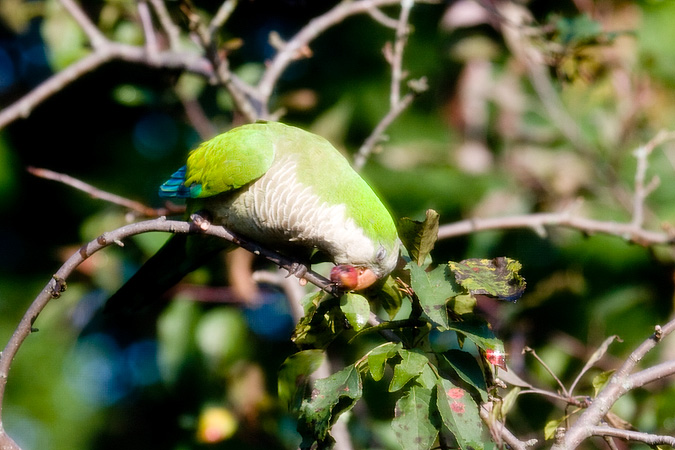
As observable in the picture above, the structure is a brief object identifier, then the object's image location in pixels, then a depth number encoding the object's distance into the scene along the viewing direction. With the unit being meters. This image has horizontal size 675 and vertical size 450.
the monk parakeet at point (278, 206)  5.83
